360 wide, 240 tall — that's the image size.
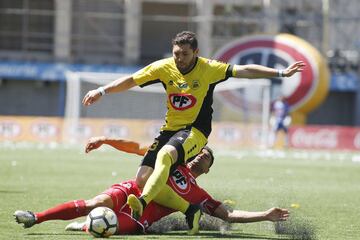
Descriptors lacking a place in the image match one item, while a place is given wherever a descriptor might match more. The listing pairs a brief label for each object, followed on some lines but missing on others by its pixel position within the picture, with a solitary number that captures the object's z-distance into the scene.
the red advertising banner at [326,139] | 73.31
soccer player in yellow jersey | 19.95
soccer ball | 18.05
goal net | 67.69
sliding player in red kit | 18.94
